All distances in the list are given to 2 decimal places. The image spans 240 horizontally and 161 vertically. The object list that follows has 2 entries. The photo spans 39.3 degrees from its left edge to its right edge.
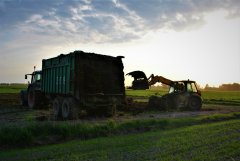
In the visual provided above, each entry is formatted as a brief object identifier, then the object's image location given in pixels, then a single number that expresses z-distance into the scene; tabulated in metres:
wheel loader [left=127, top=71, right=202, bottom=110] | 27.20
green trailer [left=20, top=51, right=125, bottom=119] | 19.61
